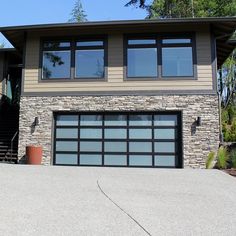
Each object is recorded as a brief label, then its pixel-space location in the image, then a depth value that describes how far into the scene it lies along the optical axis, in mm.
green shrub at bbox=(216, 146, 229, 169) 12543
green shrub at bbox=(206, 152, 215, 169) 12656
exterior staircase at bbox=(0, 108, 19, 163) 14266
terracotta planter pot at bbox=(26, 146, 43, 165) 13297
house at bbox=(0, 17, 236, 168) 13133
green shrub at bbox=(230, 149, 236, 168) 12431
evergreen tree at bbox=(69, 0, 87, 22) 36781
